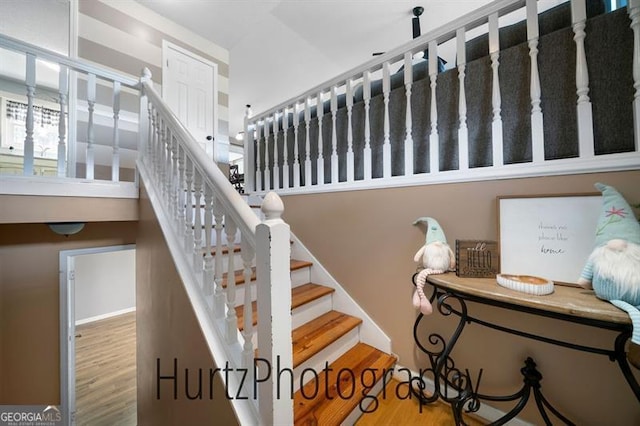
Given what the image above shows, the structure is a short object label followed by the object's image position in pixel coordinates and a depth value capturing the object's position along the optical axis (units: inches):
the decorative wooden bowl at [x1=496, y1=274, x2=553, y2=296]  37.4
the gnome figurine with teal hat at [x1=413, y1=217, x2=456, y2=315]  49.3
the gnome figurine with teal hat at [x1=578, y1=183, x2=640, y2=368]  31.1
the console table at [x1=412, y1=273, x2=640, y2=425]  32.2
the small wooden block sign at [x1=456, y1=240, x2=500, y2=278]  46.7
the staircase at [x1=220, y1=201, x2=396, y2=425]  50.0
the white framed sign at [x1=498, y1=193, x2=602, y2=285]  41.8
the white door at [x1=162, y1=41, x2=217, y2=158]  120.8
